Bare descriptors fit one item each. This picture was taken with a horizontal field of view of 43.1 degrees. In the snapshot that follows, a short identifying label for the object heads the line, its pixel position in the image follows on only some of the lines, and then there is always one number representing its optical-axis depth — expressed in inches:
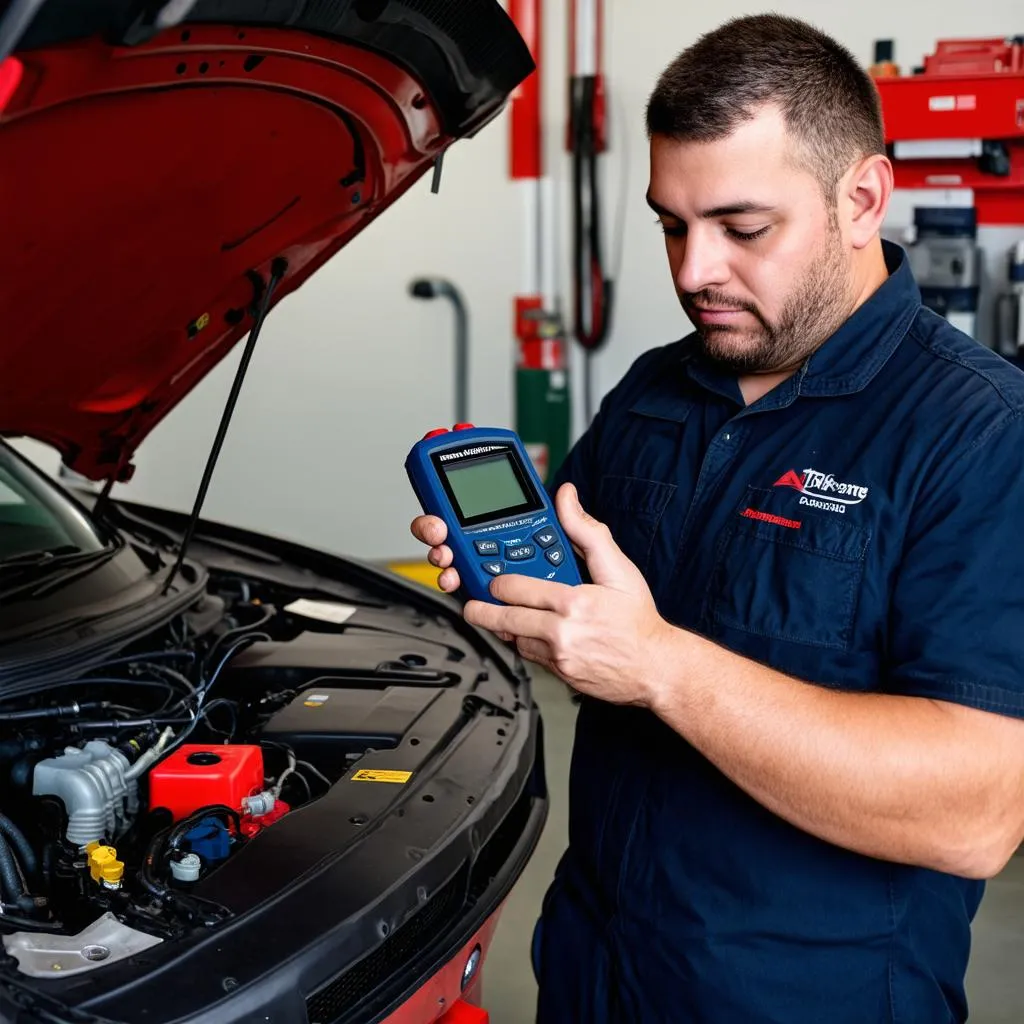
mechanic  46.9
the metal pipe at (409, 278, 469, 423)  213.5
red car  53.1
